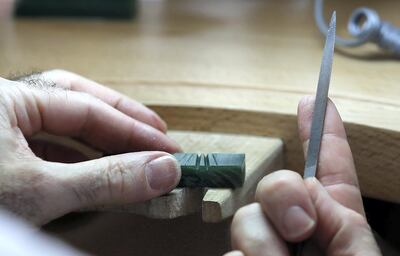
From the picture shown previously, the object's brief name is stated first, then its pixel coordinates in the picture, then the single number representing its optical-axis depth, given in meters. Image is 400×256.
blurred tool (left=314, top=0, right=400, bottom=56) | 0.68
